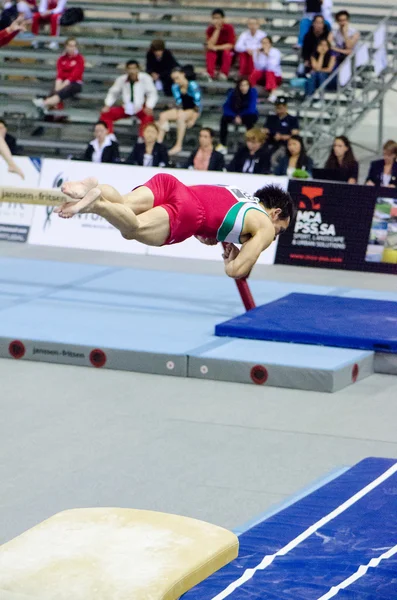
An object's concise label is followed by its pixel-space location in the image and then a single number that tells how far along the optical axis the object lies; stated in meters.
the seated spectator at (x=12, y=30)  15.91
